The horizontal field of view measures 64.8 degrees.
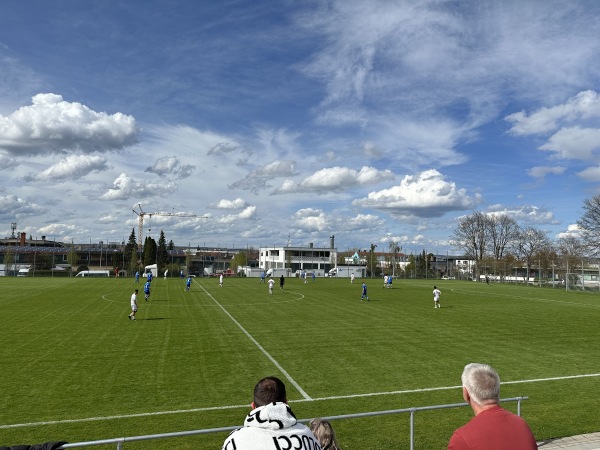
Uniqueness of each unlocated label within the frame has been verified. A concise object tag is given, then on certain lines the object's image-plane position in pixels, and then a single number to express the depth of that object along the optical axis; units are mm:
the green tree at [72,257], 106981
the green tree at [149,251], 121650
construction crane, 158250
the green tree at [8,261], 87700
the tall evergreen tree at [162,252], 131500
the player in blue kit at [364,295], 39338
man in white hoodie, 3064
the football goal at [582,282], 59812
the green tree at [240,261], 138350
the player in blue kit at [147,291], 35241
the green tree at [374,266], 110462
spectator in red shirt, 3070
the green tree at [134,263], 109725
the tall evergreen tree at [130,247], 126500
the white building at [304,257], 133375
